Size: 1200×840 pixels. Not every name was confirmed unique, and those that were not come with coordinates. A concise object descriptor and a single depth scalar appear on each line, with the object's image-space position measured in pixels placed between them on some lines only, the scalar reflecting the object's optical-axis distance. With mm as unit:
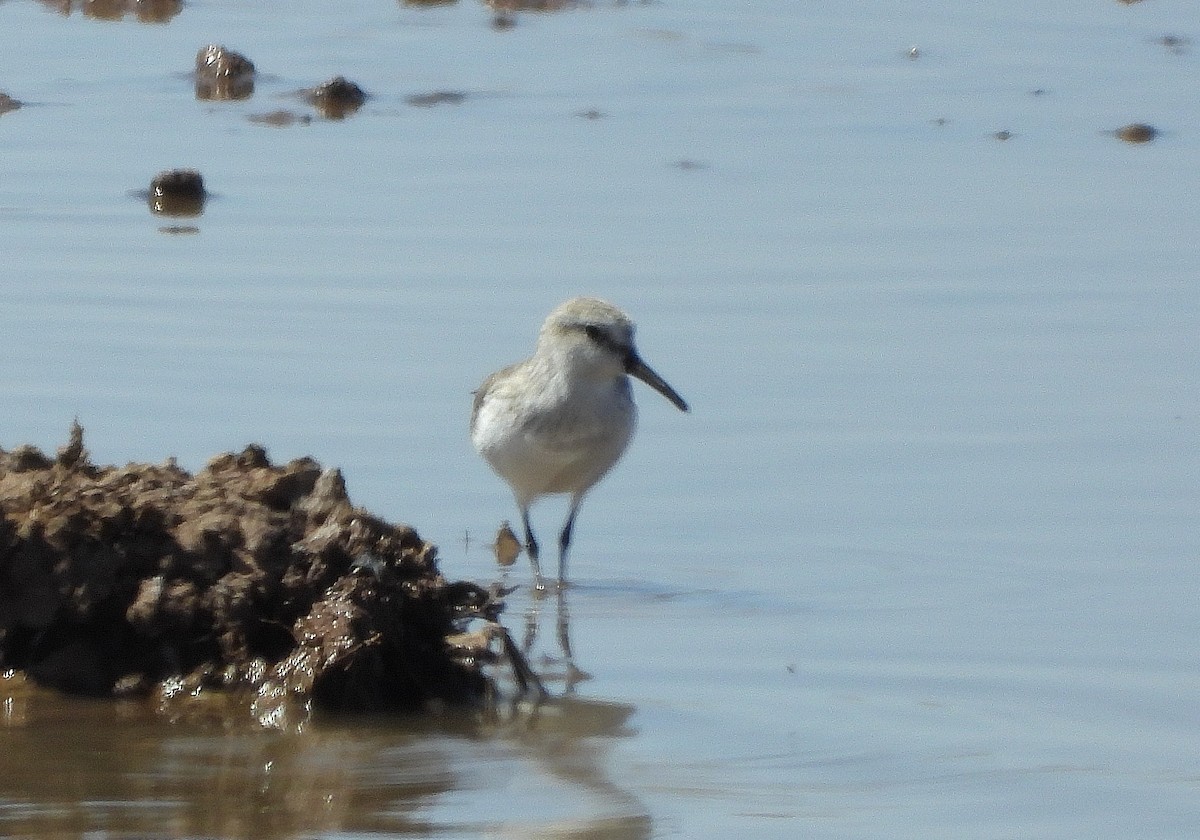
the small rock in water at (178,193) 11266
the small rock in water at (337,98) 14109
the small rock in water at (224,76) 14500
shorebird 7777
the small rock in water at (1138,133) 13172
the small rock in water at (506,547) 7765
